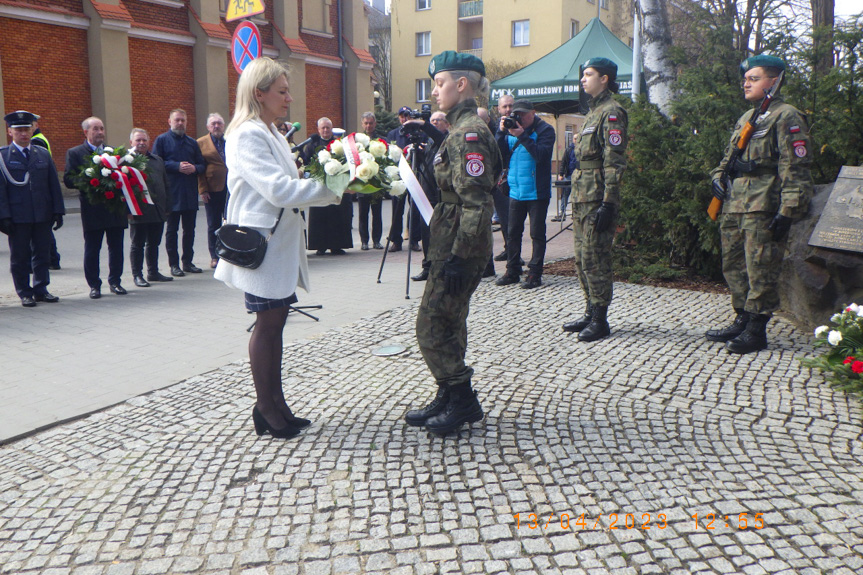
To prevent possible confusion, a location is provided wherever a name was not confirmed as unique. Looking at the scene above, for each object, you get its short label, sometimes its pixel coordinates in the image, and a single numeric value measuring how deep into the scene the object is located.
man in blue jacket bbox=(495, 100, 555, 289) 8.55
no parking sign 8.26
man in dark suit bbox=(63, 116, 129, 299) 8.18
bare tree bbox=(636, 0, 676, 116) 10.23
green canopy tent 14.85
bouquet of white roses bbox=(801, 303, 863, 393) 4.83
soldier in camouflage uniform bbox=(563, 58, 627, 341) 5.93
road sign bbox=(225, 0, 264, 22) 9.00
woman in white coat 3.69
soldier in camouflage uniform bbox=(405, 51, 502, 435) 3.83
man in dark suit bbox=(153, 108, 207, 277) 9.72
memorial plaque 5.95
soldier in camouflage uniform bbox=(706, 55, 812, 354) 5.40
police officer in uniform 7.68
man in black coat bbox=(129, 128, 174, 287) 8.69
